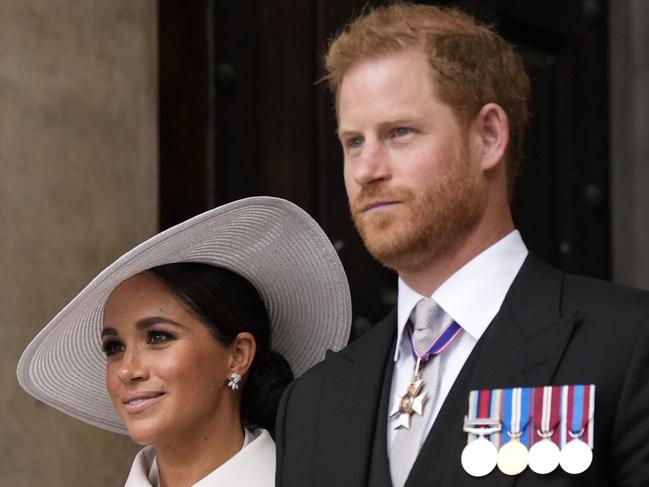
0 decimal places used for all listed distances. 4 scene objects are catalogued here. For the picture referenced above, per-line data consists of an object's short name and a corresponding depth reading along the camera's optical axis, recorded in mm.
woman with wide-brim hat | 5988
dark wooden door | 7746
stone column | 7289
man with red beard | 4594
